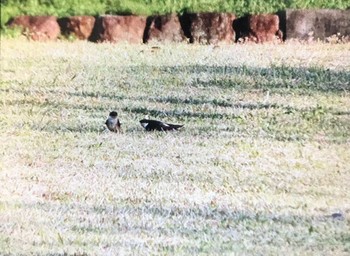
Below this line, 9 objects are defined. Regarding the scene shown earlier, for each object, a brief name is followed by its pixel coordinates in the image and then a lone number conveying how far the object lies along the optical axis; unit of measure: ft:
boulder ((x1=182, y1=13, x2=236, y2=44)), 30.12
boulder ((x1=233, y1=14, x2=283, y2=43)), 28.27
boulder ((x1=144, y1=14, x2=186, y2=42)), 31.27
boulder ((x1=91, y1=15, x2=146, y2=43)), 32.01
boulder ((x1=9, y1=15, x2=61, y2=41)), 32.96
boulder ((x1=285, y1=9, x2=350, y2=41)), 26.08
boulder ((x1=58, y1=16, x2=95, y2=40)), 32.22
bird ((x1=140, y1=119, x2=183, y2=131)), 22.93
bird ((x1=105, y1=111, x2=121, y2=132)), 23.40
